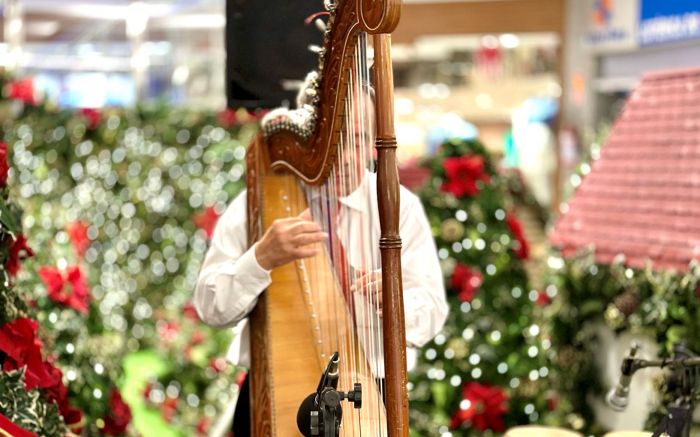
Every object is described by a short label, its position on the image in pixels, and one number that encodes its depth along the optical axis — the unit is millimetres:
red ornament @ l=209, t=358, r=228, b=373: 5477
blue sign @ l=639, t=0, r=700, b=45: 6430
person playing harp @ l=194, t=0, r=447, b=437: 1959
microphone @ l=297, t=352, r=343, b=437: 1868
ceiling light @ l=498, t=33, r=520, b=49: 9928
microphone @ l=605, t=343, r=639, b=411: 2479
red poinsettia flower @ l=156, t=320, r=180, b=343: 5762
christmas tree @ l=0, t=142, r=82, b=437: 2443
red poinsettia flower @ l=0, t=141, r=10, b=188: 2559
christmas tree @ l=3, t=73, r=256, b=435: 5547
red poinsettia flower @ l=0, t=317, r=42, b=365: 2492
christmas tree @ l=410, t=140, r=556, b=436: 4352
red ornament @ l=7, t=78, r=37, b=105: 6043
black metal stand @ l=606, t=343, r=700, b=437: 2461
